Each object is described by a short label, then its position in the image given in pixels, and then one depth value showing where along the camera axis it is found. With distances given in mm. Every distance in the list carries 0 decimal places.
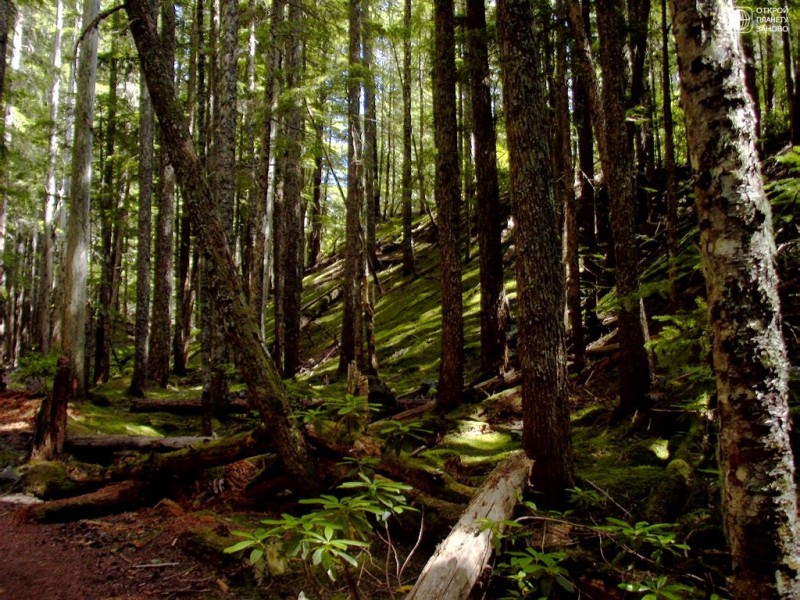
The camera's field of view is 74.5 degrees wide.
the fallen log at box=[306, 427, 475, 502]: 5660
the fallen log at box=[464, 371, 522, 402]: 10266
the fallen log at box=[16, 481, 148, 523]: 6113
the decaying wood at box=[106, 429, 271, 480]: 6363
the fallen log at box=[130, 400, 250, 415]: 12391
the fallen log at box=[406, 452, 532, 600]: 3135
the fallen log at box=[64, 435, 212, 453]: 8249
